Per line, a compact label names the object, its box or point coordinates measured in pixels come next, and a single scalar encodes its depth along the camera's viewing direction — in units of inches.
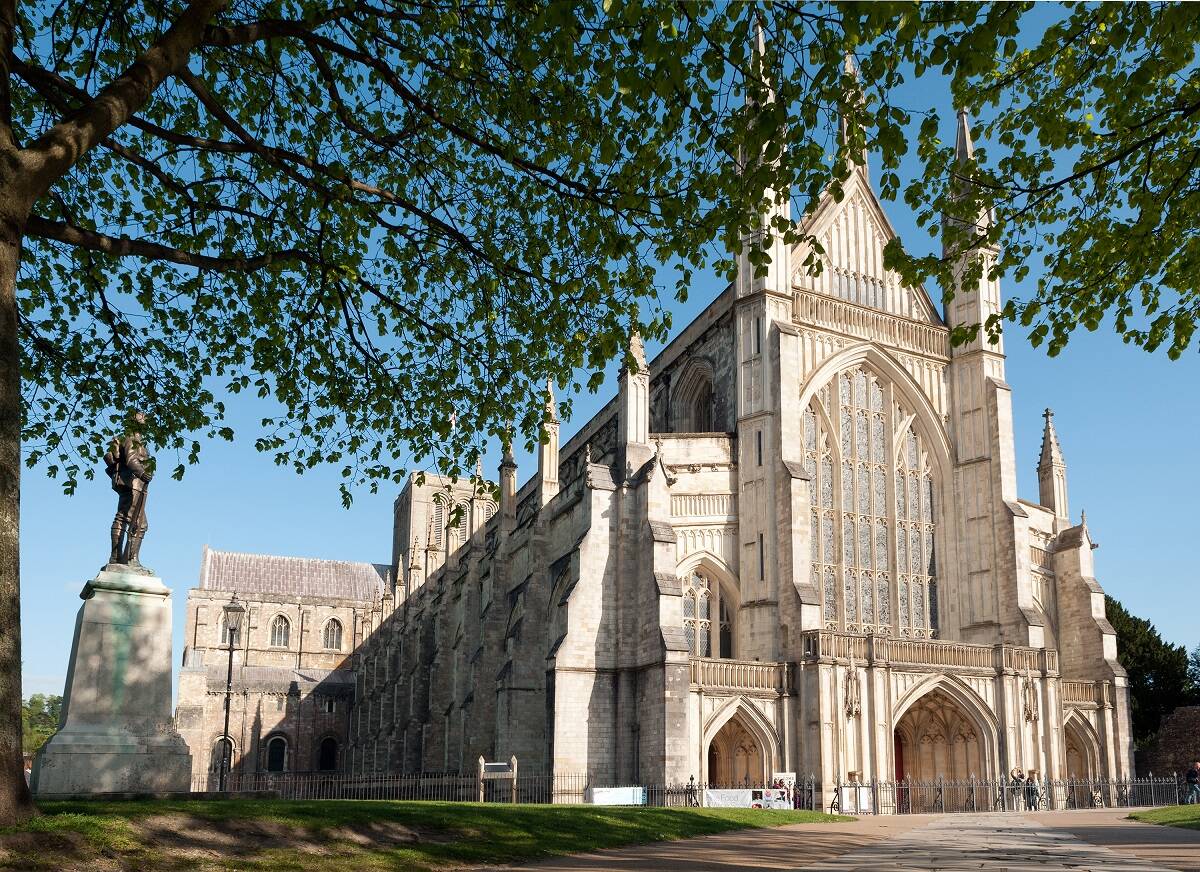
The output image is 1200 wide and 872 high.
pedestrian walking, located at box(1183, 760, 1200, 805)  1139.3
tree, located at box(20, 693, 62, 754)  2731.3
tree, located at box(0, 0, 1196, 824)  379.2
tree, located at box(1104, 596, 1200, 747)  1727.4
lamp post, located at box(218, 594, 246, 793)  1098.7
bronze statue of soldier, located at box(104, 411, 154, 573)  572.7
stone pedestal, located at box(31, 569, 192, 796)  504.4
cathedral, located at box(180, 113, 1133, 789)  1160.8
